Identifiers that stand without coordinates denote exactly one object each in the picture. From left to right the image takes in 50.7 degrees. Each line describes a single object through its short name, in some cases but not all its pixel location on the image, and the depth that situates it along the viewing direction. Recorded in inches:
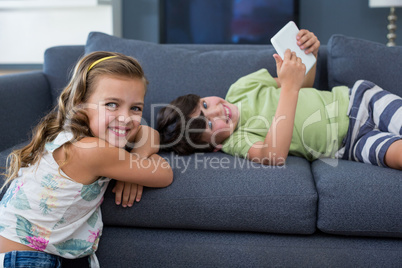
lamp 114.3
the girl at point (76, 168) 44.6
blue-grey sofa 47.2
